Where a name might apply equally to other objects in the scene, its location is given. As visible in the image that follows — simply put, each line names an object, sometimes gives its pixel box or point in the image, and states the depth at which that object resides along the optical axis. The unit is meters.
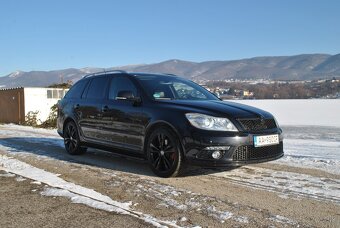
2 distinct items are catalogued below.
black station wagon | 5.35
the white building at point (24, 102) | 24.83
